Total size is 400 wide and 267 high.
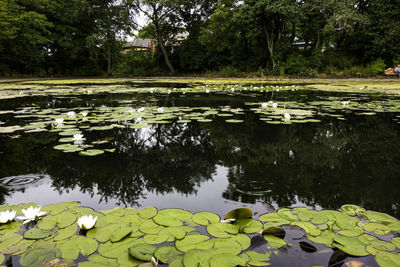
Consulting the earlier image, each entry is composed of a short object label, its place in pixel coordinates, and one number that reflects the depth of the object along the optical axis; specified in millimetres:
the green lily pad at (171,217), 1080
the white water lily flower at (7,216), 1048
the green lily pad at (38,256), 836
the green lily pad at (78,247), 887
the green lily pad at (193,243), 924
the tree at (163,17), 16234
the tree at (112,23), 17156
